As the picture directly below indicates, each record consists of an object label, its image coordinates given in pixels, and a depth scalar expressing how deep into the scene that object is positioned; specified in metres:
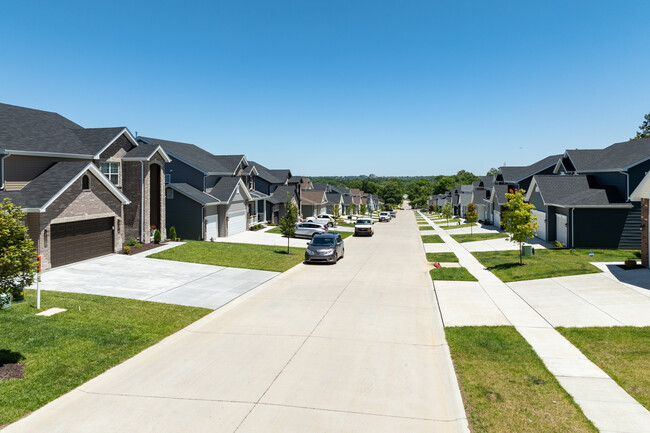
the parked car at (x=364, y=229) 40.62
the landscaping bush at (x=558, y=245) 26.06
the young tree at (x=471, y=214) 42.19
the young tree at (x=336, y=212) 57.10
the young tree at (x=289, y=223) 26.03
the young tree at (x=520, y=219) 20.33
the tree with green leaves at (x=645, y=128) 64.75
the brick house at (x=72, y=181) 17.94
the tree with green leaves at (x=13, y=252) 7.78
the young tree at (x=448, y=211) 69.18
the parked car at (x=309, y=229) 36.92
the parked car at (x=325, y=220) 48.16
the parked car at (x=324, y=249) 23.16
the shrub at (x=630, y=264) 18.05
